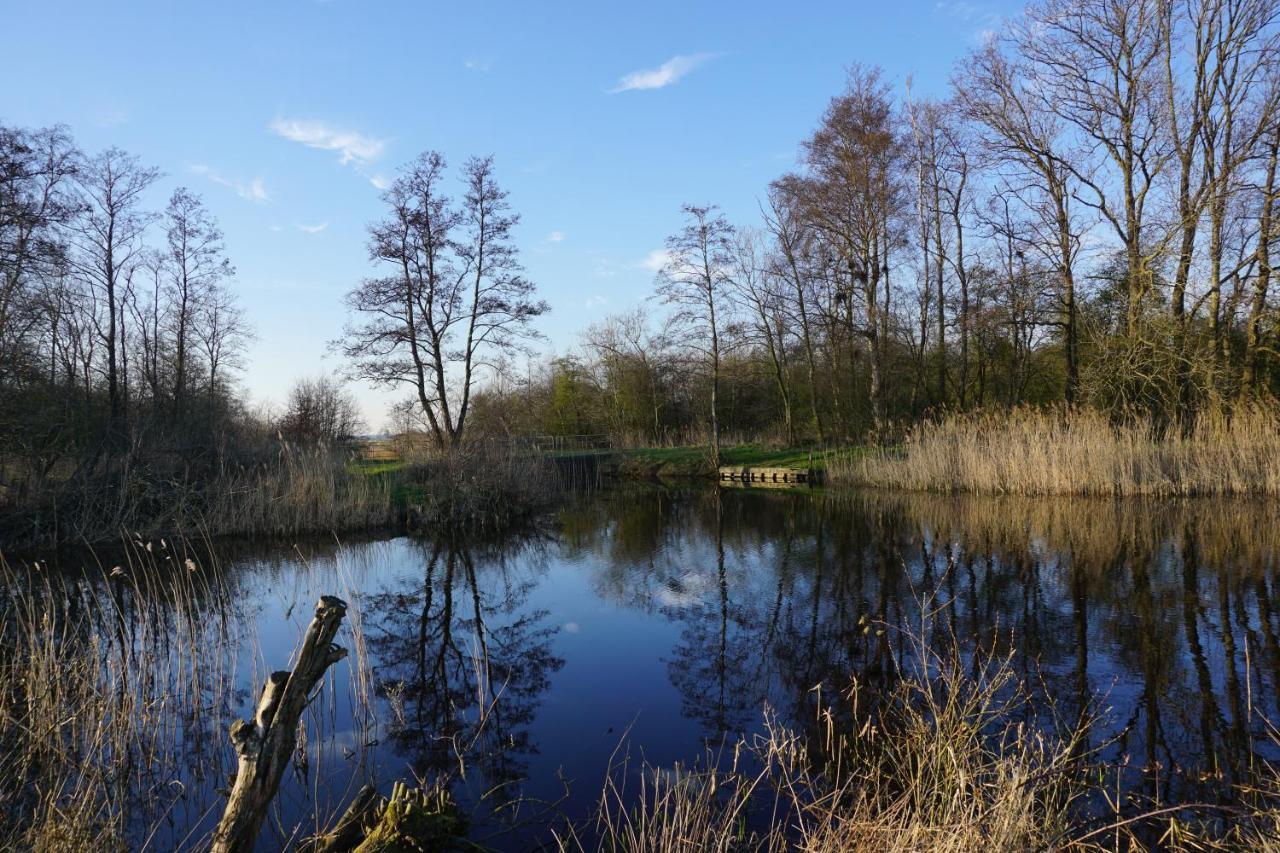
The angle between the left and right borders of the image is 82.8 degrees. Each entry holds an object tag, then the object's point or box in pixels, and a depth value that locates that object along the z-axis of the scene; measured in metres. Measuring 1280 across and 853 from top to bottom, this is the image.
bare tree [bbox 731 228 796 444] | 22.97
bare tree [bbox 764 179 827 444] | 21.78
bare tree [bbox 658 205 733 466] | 21.42
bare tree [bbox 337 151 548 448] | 19.61
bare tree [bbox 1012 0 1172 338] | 15.03
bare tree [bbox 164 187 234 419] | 22.38
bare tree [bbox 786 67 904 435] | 19.02
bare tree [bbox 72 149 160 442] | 18.97
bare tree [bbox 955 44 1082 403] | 16.52
